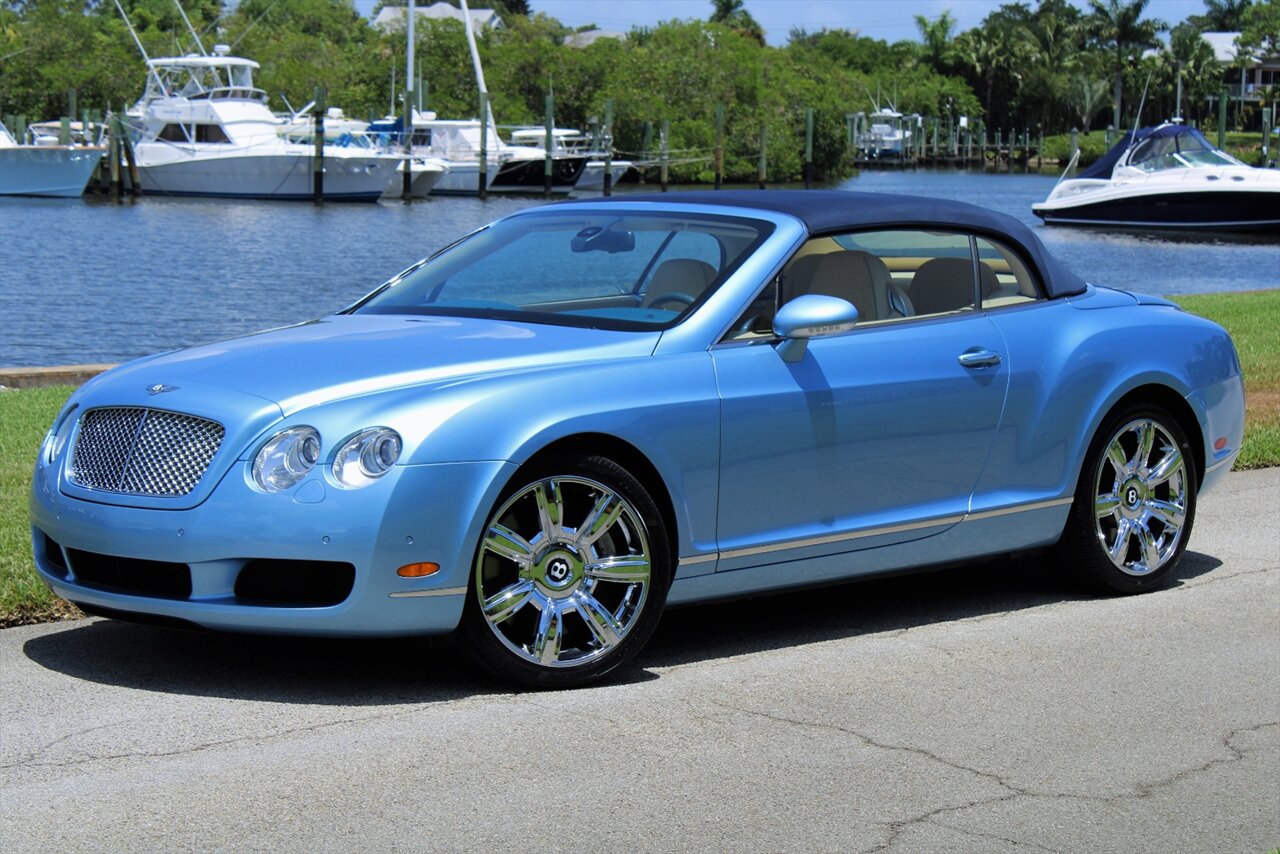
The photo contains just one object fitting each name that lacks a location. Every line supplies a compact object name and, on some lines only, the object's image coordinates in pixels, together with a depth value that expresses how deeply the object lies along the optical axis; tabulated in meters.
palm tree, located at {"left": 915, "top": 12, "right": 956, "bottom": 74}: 168.75
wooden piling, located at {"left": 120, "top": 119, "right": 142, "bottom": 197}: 65.62
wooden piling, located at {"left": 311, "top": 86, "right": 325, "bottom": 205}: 62.38
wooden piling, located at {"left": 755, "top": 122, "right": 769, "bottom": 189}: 82.69
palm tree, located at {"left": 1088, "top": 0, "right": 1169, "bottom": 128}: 126.88
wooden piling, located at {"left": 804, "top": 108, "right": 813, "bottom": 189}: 89.46
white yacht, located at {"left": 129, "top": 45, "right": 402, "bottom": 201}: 65.19
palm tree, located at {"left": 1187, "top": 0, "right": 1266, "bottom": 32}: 154.12
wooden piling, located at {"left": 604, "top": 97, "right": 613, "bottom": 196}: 75.56
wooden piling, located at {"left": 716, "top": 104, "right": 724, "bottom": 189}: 82.41
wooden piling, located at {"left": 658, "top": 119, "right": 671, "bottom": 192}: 83.75
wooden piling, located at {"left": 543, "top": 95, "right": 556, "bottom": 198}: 71.12
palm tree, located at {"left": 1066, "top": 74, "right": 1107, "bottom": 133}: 143.12
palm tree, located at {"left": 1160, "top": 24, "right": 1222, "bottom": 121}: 136.12
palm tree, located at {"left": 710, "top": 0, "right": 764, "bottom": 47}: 170.19
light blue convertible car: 5.41
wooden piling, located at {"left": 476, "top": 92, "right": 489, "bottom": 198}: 69.44
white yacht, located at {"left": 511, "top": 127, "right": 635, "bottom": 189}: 78.31
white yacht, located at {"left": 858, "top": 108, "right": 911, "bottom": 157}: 145.25
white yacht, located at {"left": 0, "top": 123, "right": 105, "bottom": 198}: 61.03
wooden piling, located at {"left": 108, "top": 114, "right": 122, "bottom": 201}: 64.19
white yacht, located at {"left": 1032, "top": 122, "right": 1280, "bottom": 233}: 53.22
